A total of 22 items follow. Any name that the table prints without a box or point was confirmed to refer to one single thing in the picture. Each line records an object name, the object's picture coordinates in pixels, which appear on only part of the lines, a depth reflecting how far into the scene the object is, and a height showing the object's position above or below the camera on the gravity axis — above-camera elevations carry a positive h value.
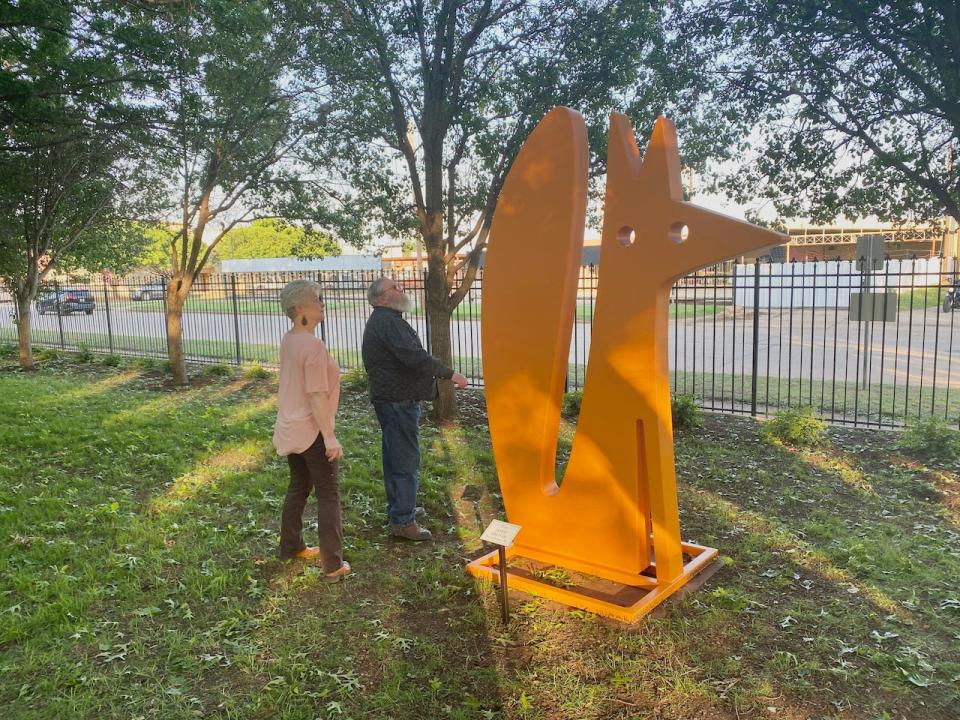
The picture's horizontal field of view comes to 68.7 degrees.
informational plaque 3.52 -1.24
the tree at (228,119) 7.50 +2.42
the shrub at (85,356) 15.20 -1.26
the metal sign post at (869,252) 10.41 +0.42
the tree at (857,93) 6.32 +1.90
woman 3.91 -0.64
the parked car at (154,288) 15.26 +0.20
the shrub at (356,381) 10.96 -1.40
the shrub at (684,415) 7.96 -1.47
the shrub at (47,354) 15.71 -1.25
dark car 25.57 -0.27
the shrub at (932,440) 6.82 -1.60
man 4.54 -0.56
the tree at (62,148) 7.26 +2.13
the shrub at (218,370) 12.82 -1.39
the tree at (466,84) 7.37 +2.25
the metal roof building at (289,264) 50.12 +2.17
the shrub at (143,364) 14.00 -1.35
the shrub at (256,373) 12.47 -1.41
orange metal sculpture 3.77 -0.41
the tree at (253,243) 54.75 +4.09
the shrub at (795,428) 7.27 -1.53
